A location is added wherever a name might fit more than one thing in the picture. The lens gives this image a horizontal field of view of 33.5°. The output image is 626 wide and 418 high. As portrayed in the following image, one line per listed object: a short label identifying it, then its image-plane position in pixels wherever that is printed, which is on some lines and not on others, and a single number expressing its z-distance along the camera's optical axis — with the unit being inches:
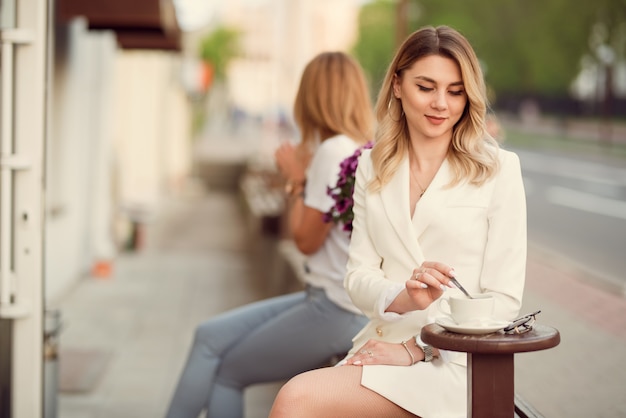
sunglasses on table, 92.4
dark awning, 327.6
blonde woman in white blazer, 105.7
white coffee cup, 91.9
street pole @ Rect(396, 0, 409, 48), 431.8
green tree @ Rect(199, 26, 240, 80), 1838.1
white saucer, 91.0
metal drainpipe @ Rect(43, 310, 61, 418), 184.1
